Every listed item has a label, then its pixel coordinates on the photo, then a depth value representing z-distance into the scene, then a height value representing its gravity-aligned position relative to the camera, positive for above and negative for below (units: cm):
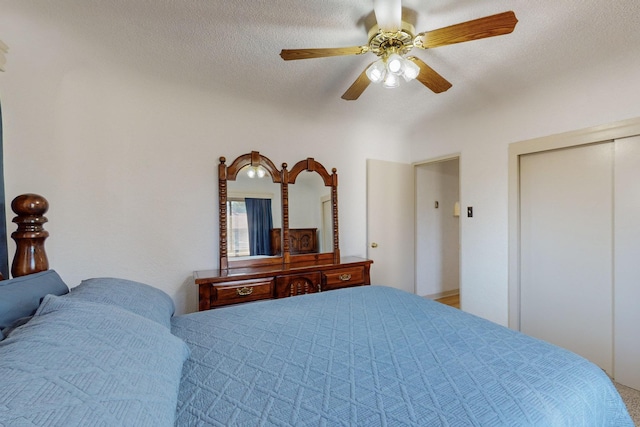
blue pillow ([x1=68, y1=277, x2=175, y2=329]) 104 -34
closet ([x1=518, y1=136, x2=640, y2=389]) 202 -37
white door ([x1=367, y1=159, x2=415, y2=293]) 338 -16
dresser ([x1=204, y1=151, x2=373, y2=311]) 233 -25
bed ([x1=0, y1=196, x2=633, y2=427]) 54 -52
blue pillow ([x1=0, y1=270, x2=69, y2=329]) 83 -27
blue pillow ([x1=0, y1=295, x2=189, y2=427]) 46 -32
